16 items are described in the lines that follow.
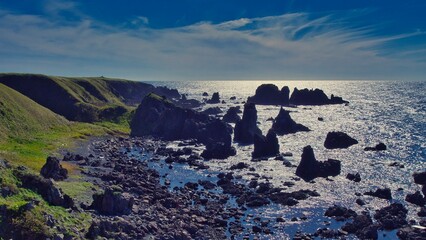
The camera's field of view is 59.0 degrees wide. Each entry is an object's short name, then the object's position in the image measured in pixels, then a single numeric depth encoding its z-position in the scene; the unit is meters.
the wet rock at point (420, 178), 88.06
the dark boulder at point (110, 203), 58.84
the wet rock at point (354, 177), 91.61
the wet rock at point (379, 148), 125.19
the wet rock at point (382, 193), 79.62
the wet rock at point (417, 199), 75.75
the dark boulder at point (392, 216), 65.12
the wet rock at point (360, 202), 76.16
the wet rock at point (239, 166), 107.25
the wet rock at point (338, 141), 131.50
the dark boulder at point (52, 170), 74.88
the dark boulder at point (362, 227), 61.06
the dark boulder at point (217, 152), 121.69
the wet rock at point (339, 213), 69.62
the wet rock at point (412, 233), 59.66
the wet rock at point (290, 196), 77.38
